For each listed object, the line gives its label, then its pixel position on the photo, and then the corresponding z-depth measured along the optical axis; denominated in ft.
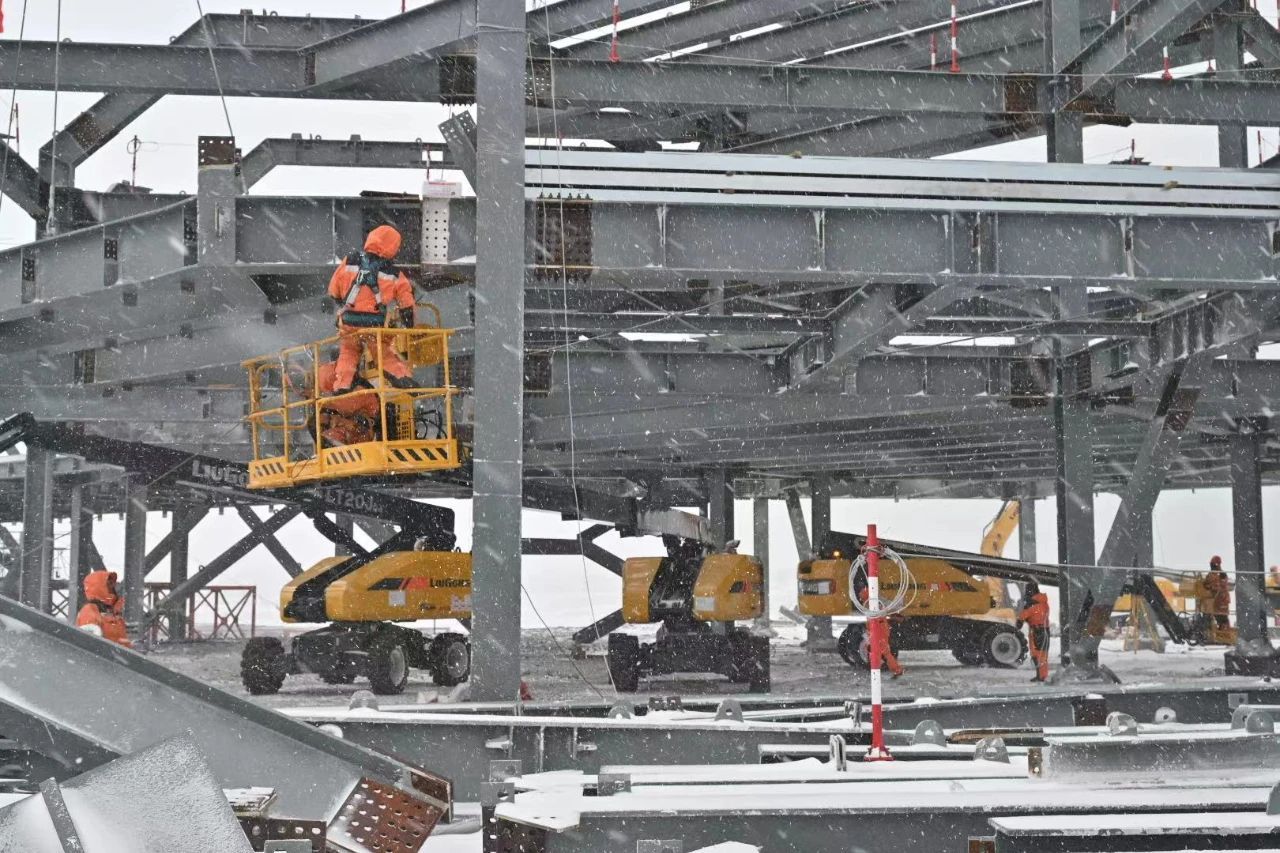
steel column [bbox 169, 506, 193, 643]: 123.13
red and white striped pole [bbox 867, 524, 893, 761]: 26.35
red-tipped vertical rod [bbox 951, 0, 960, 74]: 56.80
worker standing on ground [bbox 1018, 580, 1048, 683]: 73.05
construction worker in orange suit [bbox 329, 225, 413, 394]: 40.27
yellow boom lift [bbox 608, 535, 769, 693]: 67.87
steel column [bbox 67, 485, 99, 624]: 95.90
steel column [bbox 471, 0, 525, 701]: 37.76
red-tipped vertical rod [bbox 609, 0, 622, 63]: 56.59
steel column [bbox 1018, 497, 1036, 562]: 143.02
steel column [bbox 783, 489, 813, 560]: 123.54
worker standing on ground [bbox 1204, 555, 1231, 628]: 100.01
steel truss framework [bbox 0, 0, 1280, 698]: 43.24
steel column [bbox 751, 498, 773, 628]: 136.87
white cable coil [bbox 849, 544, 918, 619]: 27.02
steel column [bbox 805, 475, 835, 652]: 105.60
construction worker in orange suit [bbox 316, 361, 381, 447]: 42.78
